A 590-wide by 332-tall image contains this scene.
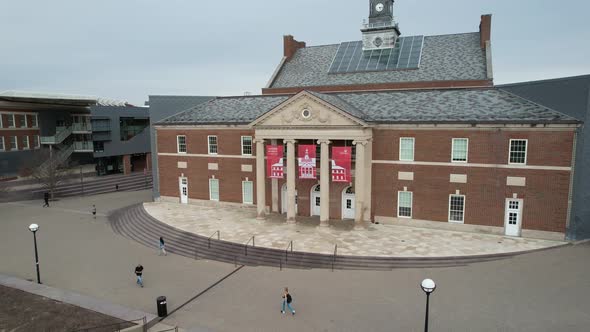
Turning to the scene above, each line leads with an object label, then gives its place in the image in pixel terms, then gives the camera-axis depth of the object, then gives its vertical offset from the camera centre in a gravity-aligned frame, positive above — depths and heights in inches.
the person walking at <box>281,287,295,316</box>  609.9 -269.9
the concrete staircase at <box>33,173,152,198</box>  1765.5 -248.6
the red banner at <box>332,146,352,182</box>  1030.3 -75.9
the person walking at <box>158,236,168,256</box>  930.7 -284.1
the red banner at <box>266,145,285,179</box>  1119.0 -74.5
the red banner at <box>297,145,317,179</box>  1073.5 -72.2
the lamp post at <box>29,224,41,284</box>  764.6 -188.7
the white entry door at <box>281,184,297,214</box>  1235.2 -210.5
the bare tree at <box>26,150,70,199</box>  1598.2 -149.3
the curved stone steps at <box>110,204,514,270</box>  818.2 -282.8
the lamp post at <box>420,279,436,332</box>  471.2 -191.6
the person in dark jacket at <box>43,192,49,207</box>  1524.9 -254.0
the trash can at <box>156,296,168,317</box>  621.0 -283.3
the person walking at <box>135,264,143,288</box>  733.3 -278.0
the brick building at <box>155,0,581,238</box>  932.0 -49.3
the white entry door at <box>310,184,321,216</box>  1191.6 -209.0
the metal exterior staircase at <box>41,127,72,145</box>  2062.0 +2.1
